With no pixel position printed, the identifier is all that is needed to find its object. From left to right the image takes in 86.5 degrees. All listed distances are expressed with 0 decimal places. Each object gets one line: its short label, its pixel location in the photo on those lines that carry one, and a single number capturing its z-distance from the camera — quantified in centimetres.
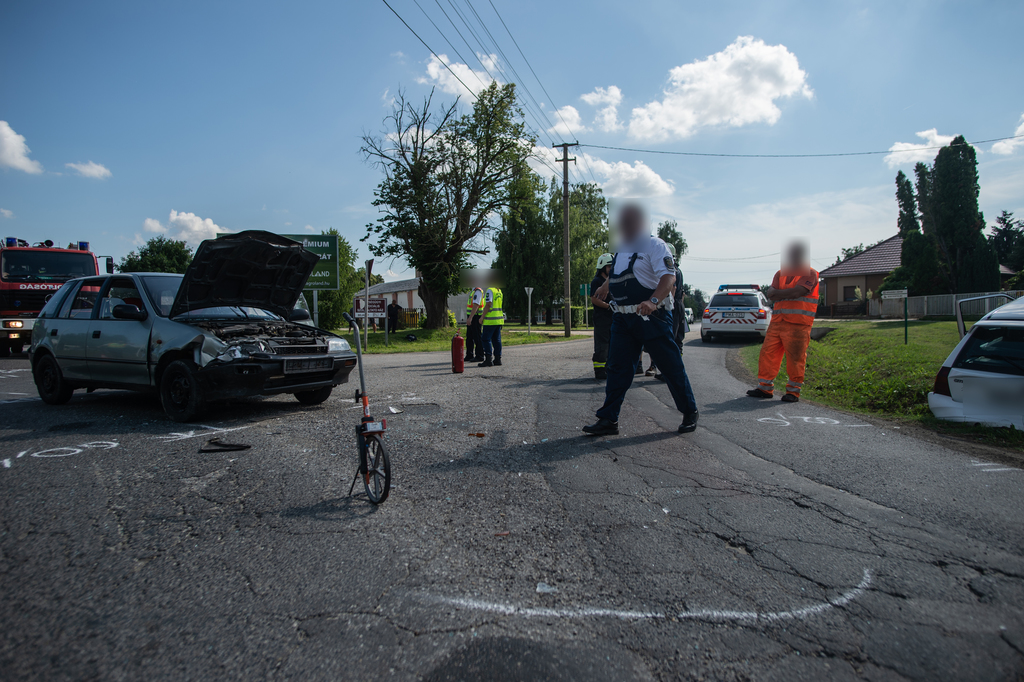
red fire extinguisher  1038
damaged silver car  567
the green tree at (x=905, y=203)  4781
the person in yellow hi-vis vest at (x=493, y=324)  1130
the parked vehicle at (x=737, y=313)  1709
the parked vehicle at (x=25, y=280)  1411
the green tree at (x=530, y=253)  4325
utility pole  2773
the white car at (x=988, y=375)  486
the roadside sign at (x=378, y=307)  2216
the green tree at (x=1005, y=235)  5199
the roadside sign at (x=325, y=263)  1656
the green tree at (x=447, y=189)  2538
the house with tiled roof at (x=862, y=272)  4256
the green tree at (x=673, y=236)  6950
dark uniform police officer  510
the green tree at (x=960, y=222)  2906
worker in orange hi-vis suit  708
